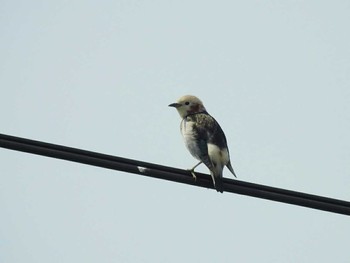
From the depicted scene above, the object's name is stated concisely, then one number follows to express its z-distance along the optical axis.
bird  17.27
